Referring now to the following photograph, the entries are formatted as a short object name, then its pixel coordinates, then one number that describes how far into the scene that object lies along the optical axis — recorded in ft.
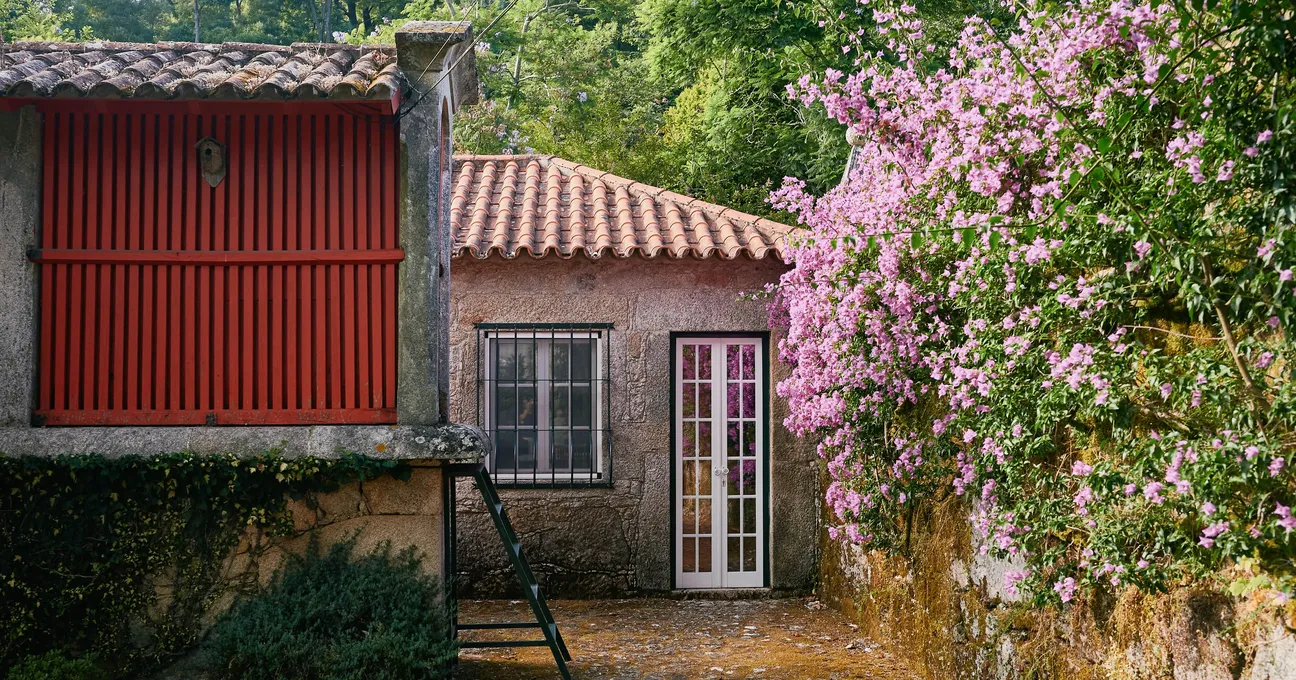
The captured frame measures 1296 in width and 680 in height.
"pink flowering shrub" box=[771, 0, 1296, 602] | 11.80
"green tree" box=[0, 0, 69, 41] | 72.90
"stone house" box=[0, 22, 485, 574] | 20.49
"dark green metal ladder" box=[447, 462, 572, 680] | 21.62
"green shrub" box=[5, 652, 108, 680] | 18.35
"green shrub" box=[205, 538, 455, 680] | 19.17
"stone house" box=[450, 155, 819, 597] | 32.17
